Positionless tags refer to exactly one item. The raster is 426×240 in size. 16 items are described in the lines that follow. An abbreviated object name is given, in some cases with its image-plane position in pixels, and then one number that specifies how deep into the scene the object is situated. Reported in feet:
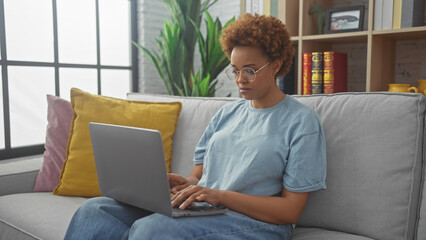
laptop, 3.19
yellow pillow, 5.62
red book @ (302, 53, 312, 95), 7.46
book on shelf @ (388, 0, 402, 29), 6.44
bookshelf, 6.75
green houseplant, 9.46
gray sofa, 3.85
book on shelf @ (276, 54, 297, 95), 7.84
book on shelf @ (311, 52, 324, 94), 7.27
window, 9.19
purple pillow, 5.93
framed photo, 6.99
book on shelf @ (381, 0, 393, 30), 6.53
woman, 3.52
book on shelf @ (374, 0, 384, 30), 6.64
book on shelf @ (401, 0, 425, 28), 6.31
